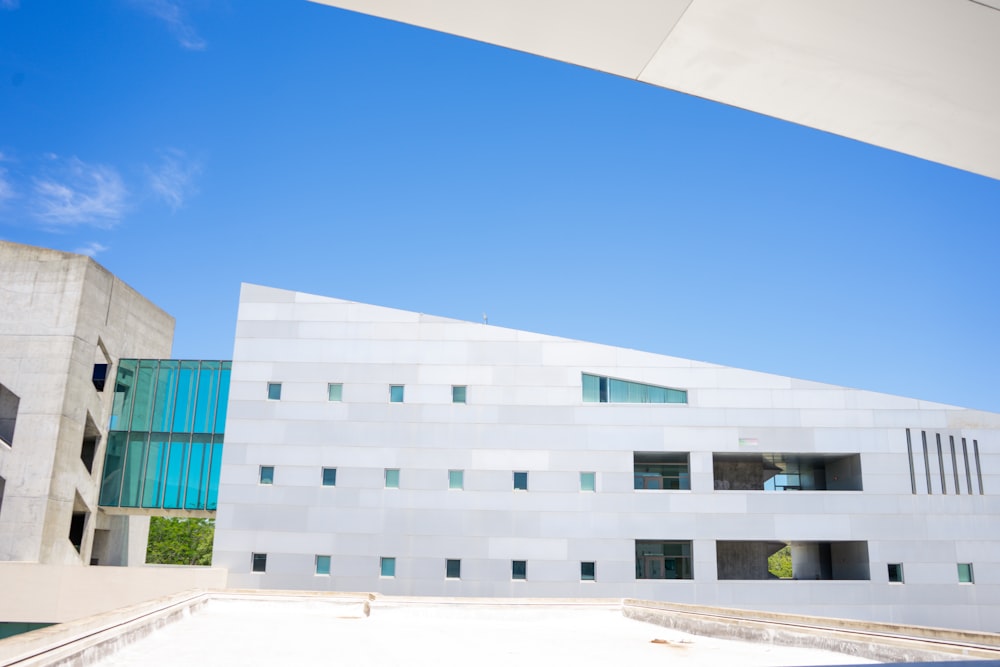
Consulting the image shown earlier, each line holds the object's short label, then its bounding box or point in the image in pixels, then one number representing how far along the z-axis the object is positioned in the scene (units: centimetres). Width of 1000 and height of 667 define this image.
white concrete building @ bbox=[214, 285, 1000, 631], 2562
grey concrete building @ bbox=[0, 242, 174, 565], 2541
